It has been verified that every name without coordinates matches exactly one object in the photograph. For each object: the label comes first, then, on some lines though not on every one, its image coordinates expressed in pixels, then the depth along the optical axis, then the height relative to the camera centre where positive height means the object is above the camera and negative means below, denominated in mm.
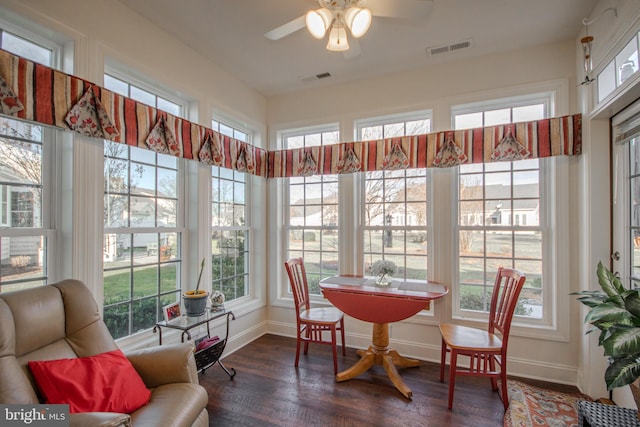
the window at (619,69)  1711 +916
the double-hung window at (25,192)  1624 +140
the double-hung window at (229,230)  2963 -141
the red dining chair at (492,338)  2064 -899
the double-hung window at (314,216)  3334 +1
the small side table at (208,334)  2146 -862
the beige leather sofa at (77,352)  1218 -652
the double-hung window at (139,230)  2098 -106
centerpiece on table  2660 -486
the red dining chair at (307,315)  2580 -897
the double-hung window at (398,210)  2969 +60
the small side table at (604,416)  1384 -958
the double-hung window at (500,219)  2604 -29
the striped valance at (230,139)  1561 +623
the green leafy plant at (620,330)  1259 -505
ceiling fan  1581 +1117
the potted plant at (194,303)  2281 -668
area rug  1913 -1322
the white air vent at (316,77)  3059 +1438
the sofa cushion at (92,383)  1279 -757
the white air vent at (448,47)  2488 +1435
